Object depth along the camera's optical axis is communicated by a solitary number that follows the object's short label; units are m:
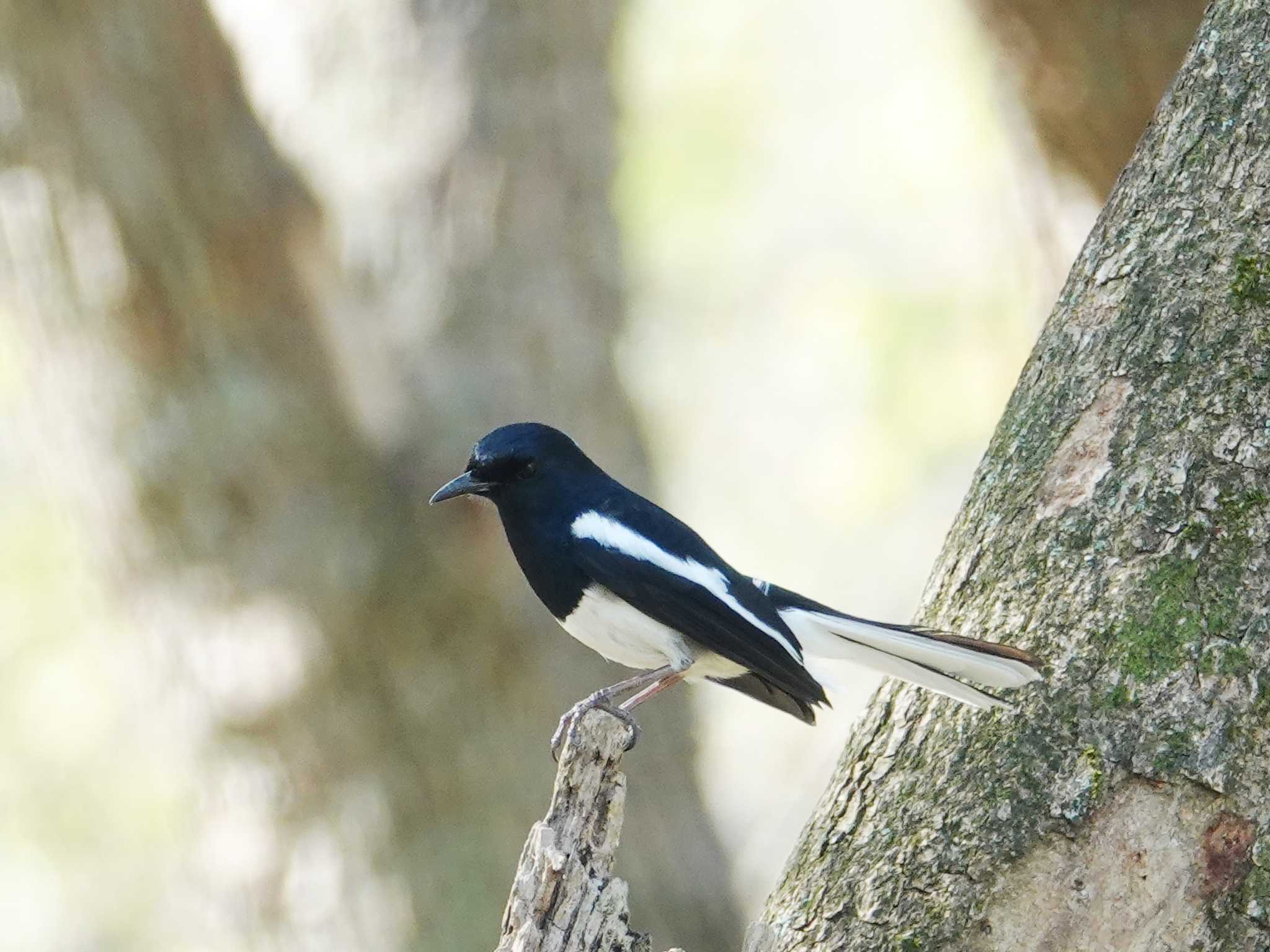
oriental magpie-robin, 5.72
